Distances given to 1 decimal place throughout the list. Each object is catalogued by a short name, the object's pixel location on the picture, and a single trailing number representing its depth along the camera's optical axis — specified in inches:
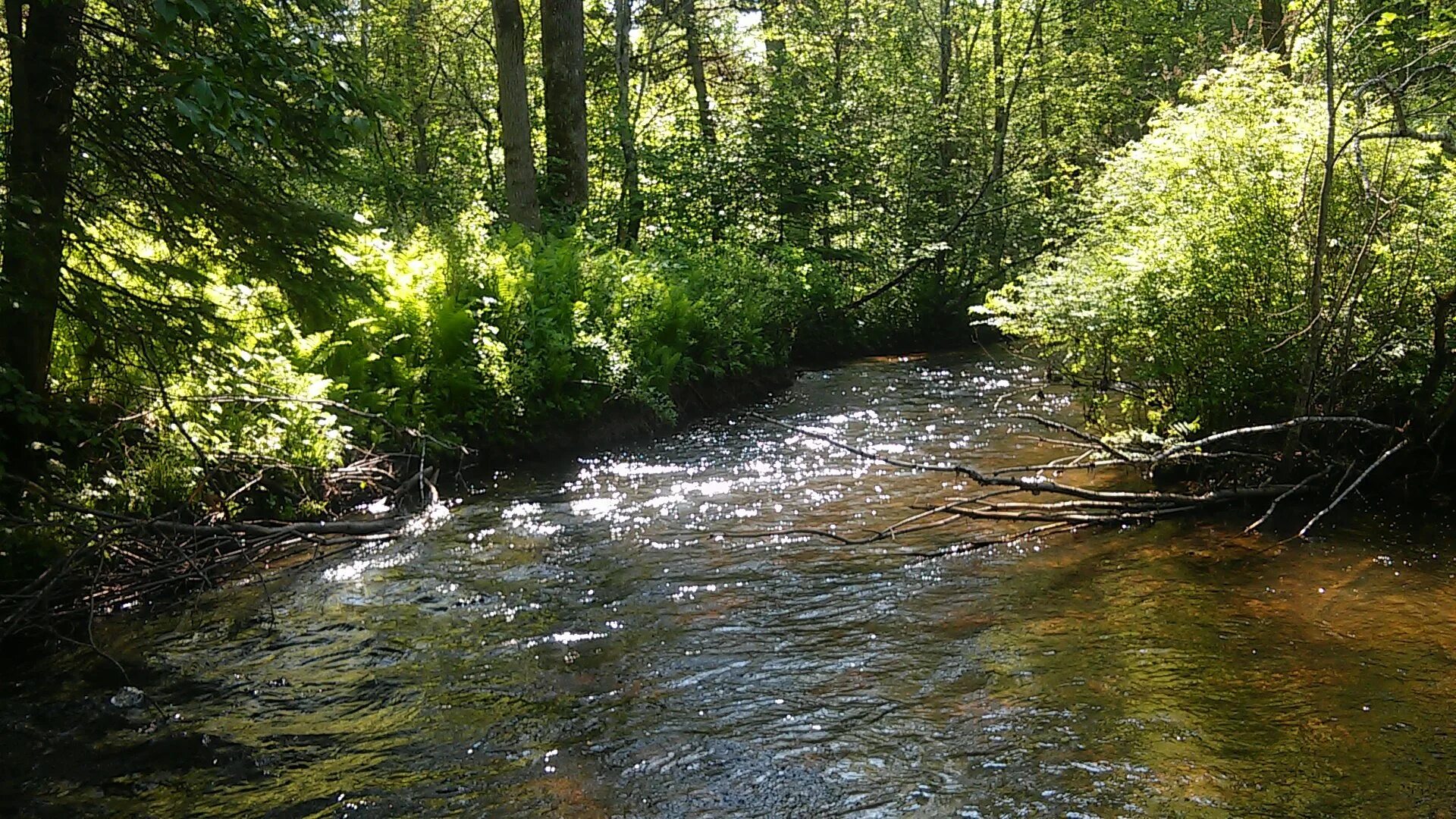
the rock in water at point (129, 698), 185.9
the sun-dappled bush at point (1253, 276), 269.1
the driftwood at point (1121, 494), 268.2
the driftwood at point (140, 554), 205.2
